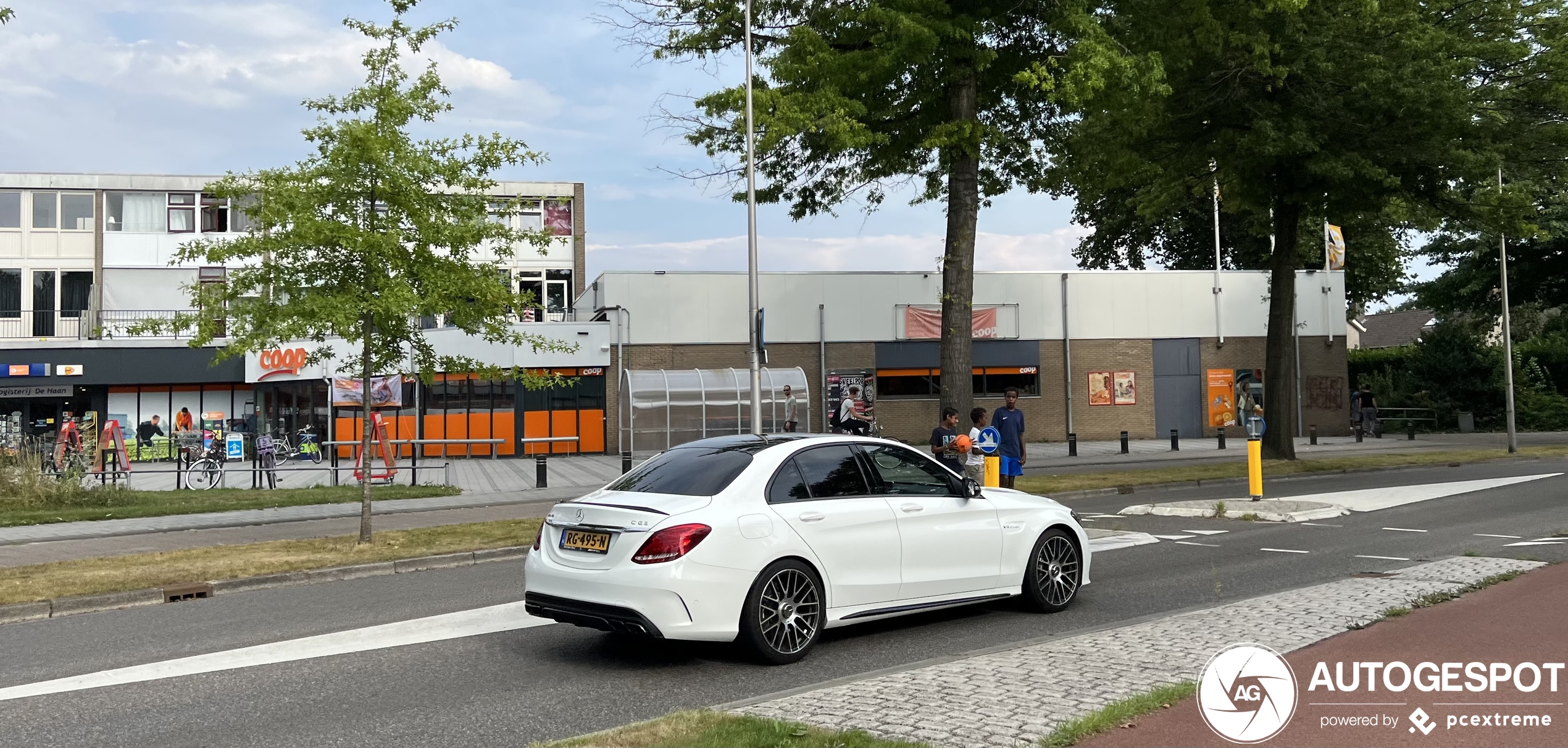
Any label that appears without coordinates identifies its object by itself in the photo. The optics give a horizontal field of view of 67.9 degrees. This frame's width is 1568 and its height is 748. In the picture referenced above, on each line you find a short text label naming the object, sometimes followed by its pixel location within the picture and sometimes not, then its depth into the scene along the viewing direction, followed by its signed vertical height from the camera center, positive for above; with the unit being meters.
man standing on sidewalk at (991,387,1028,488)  14.32 -0.34
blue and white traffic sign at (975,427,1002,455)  13.23 -0.35
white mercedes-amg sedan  6.72 -0.84
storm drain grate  10.61 -1.58
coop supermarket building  36.03 +2.31
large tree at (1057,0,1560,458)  21.06 +5.70
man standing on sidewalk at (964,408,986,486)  13.73 -0.58
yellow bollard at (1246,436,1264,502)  16.22 -0.88
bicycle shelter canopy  31.97 +0.21
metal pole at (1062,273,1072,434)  39.03 +1.55
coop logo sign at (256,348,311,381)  37.59 +1.84
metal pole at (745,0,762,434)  20.86 +2.55
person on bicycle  21.91 -0.21
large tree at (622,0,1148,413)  18.22 +5.37
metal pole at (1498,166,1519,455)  30.52 +1.78
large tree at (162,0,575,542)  12.67 +1.99
